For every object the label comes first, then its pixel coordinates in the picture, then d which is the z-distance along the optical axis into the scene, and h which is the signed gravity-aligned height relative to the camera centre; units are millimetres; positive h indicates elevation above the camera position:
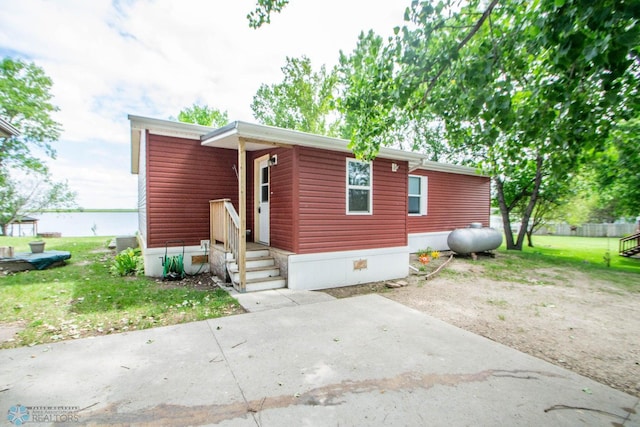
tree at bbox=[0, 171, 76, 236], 18266 +985
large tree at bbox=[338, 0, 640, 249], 2197 +1385
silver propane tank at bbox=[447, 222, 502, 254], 9938 -1034
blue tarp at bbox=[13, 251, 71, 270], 7234 -1245
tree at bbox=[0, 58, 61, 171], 16703 +5883
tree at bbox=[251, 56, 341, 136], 20500 +8242
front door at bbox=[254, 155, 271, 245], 7116 +316
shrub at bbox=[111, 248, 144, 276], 6770 -1338
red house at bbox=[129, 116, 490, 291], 5820 +117
